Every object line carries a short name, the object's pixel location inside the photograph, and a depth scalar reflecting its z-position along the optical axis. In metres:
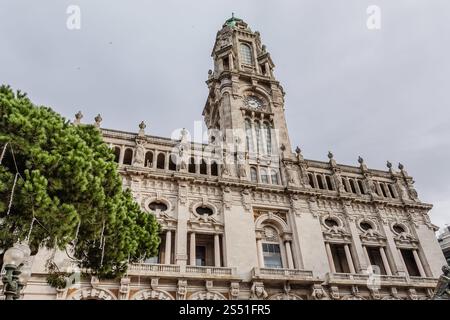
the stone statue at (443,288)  10.90
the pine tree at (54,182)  11.02
